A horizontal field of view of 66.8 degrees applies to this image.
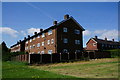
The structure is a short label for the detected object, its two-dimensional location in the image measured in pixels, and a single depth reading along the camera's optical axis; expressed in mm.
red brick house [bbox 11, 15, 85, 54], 22726
